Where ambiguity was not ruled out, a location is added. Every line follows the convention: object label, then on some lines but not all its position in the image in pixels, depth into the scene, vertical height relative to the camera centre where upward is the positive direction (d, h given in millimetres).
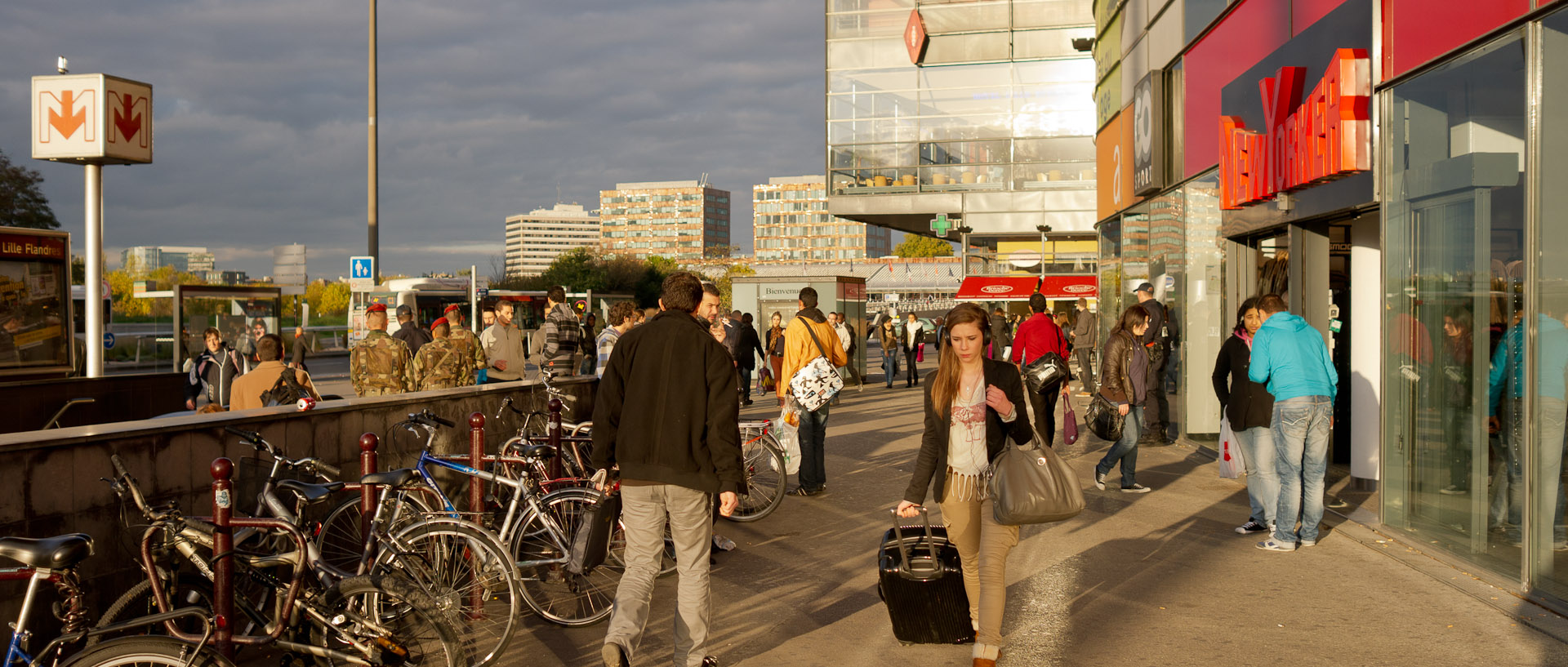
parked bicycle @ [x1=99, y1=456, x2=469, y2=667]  4145 -1009
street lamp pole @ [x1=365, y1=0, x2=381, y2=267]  19672 +2183
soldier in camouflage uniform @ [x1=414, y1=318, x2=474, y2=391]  9078 -295
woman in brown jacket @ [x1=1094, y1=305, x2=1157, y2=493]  9992 -461
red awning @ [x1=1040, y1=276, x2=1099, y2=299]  32531 +1151
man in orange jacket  10094 -422
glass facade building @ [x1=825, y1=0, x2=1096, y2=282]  38812 +7266
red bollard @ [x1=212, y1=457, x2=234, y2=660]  4055 -752
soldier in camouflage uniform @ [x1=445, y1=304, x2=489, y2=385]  9641 -151
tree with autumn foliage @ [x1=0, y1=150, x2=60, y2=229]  43219 +4789
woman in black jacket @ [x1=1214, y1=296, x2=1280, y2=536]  8070 -643
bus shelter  17094 +194
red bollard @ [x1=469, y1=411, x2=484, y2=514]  6336 -624
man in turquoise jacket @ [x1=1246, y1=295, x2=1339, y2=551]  7621 -469
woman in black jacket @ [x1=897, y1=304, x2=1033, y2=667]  5004 -489
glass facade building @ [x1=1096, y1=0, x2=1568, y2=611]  6336 +624
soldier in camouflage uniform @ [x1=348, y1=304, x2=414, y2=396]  8867 -299
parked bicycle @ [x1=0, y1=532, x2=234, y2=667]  3412 -908
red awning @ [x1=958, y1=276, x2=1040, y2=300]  32656 +1110
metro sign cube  9672 +1742
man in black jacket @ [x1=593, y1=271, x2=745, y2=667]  4812 -508
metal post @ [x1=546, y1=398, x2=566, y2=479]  7191 -639
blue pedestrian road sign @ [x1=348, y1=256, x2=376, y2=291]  19422 +908
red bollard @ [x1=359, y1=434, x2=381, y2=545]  5227 -725
